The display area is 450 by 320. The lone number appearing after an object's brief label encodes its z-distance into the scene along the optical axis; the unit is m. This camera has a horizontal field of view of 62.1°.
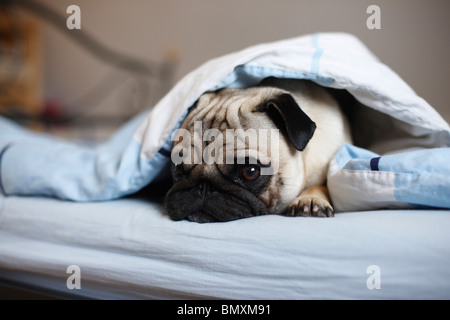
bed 0.75
